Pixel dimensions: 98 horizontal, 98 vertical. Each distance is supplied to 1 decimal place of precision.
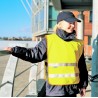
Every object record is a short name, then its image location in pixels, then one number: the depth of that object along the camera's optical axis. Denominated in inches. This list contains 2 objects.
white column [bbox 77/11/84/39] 281.6
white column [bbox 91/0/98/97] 103.0
